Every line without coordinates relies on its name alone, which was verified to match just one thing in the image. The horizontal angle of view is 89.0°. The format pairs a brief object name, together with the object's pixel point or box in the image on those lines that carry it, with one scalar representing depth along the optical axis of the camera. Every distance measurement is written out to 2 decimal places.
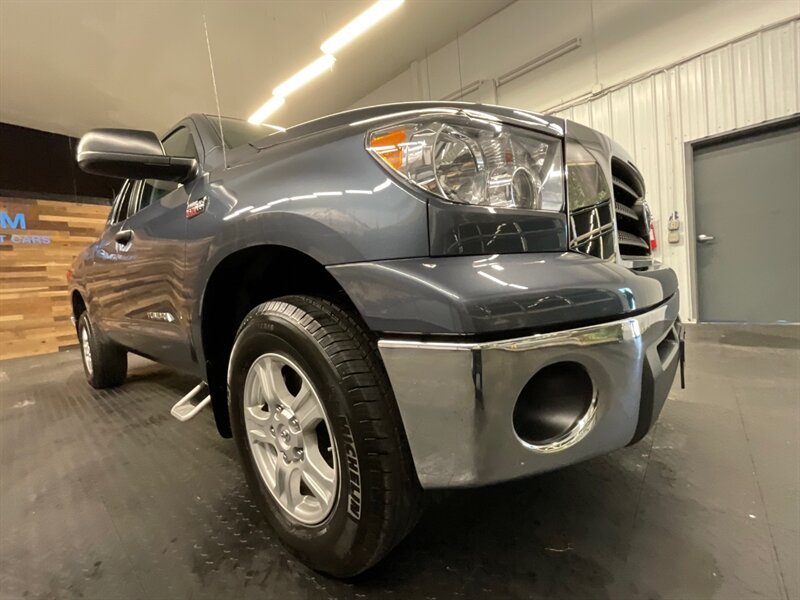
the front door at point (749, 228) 4.29
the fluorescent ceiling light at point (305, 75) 6.03
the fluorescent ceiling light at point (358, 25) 4.74
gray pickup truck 0.76
